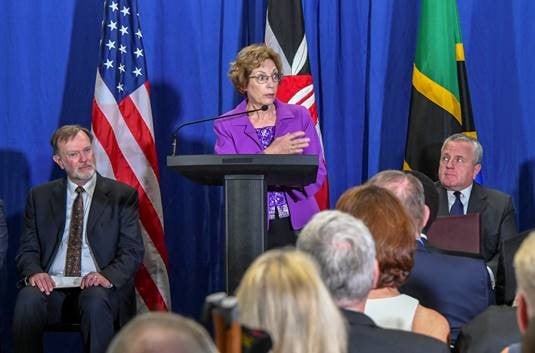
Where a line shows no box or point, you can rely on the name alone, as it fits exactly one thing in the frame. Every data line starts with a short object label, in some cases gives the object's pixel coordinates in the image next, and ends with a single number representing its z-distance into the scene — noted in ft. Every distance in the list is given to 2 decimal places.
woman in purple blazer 25.01
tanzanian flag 31.86
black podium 21.32
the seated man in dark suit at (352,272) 12.43
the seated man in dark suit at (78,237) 26.94
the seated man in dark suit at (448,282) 17.69
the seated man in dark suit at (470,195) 29.37
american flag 30.44
